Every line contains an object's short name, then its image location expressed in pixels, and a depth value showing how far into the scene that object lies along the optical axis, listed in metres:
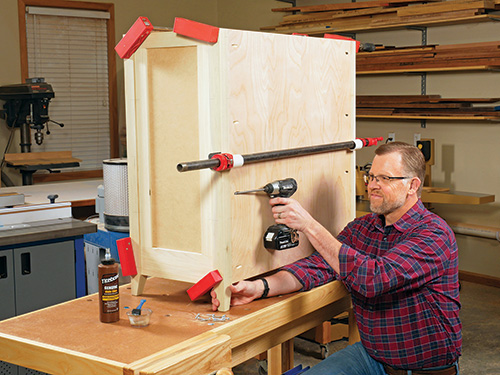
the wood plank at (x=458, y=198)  4.38
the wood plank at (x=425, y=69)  4.38
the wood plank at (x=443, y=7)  4.29
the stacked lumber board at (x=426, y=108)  4.48
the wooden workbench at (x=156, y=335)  1.50
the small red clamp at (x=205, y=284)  1.74
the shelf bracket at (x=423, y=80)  5.06
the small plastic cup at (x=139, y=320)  1.70
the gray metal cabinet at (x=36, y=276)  2.75
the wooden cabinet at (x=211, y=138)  1.73
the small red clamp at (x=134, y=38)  1.72
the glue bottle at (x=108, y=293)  1.72
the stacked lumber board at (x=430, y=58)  4.38
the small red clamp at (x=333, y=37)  2.25
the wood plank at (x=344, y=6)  4.85
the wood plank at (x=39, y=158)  5.35
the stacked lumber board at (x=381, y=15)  4.39
